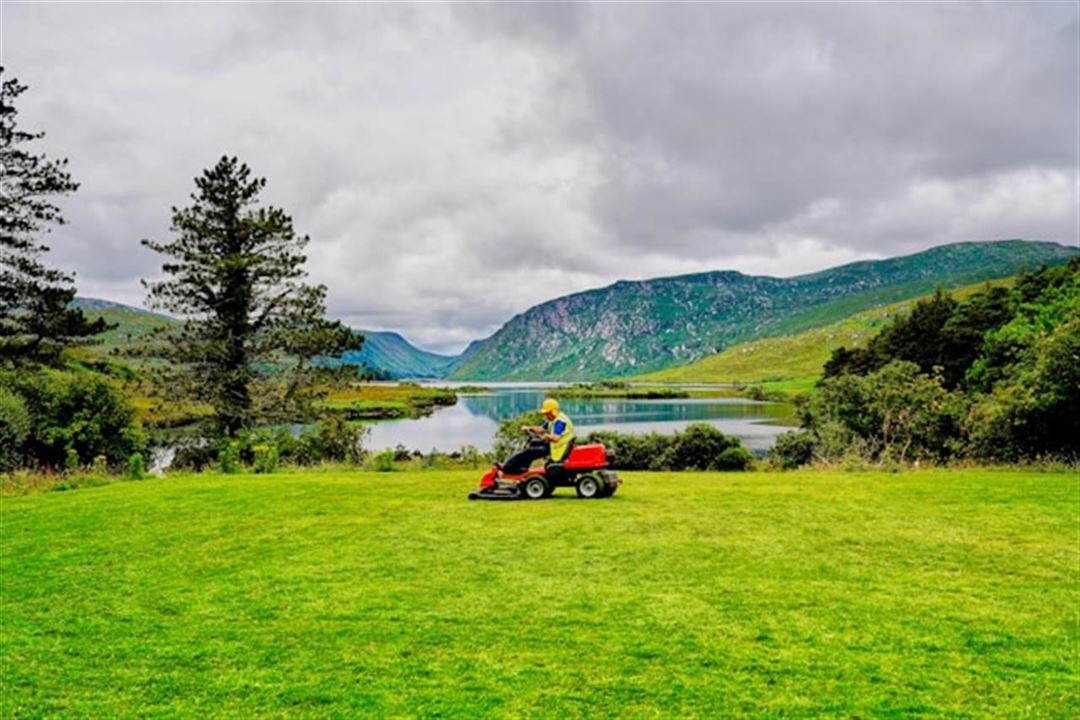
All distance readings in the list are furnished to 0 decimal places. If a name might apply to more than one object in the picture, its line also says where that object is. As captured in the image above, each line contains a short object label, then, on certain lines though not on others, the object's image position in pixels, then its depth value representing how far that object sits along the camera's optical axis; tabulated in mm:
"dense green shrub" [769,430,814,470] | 39288
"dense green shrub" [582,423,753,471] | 38625
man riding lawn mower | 13211
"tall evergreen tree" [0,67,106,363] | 28734
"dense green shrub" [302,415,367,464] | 29509
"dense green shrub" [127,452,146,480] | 18000
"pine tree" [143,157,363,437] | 29578
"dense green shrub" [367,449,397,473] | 20906
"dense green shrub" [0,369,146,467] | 27750
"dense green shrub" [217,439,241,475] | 20562
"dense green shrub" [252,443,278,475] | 20578
